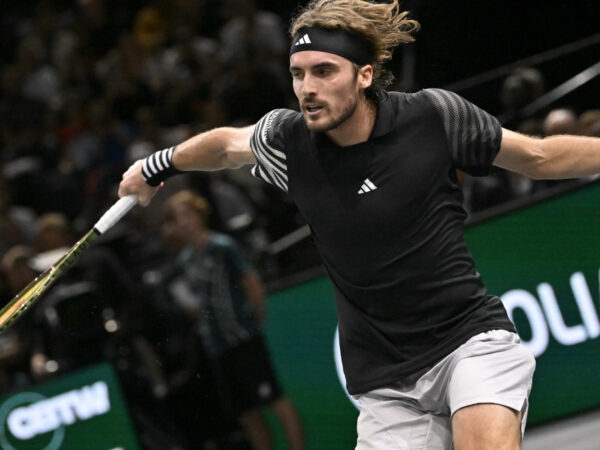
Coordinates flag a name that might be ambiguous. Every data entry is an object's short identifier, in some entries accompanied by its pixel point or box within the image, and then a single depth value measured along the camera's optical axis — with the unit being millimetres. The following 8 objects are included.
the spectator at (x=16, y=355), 14234
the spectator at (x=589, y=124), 12703
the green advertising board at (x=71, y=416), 14016
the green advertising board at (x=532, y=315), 13203
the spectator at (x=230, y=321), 13625
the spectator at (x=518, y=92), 13469
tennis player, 7828
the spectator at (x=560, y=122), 12773
